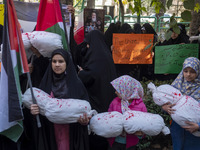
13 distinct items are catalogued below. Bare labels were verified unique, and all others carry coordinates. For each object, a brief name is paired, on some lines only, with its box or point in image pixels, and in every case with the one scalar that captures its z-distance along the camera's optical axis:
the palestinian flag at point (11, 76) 2.29
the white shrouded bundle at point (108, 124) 2.53
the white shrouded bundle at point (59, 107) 2.34
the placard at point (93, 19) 4.87
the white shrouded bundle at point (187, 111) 2.48
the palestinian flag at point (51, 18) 2.84
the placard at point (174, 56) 3.94
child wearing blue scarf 2.71
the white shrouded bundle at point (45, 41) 2.67
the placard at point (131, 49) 4.48
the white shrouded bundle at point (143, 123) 2.50
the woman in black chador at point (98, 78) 3.30
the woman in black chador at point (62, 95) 2.66
